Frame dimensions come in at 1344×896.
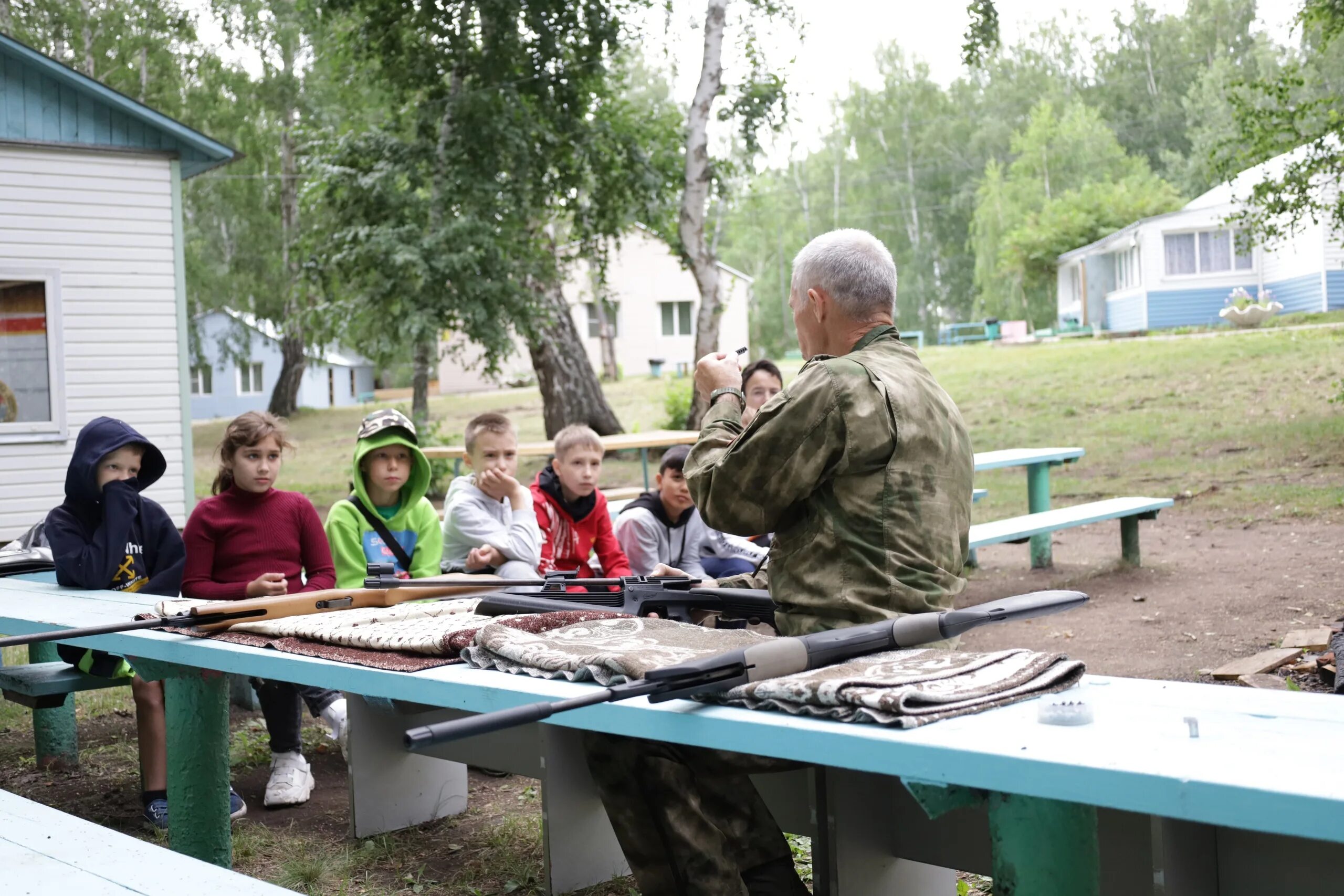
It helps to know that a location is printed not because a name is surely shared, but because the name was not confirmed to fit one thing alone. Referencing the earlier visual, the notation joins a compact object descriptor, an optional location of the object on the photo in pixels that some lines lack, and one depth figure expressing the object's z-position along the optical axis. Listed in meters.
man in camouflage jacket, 2.61
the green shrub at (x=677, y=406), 18.17
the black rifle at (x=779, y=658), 1.75
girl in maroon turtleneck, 4.56
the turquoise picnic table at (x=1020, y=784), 1.56
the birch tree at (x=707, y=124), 14.36
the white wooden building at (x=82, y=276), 11.60
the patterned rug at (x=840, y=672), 1.94
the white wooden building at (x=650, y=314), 40.75
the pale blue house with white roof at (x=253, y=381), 49.22
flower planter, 25.22
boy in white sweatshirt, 5.00
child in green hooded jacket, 5.01
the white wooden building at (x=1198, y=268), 26.98
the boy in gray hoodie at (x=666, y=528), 5.54
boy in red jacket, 5.41
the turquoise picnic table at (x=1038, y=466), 8.75
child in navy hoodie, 4.60
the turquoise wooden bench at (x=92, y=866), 2.08
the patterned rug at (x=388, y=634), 2.77
